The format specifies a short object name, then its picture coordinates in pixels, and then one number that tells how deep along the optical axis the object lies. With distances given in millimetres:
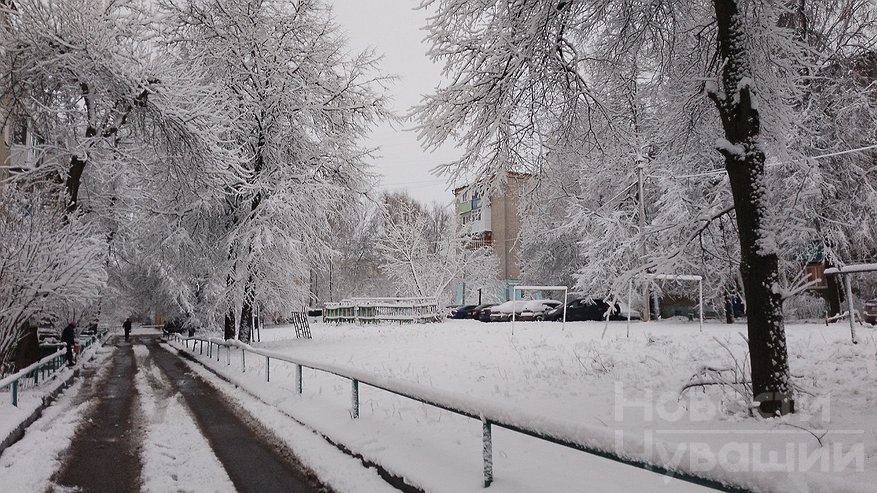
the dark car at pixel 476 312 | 42281
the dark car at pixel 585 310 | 31797
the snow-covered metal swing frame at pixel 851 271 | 9906
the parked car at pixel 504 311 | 37031
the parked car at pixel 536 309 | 36438
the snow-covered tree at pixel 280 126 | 19766
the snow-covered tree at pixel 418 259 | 43625
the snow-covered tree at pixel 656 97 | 6727
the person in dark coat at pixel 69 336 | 18866
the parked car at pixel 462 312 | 46394
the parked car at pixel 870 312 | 19003
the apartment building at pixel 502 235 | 69625
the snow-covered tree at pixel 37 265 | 10875
